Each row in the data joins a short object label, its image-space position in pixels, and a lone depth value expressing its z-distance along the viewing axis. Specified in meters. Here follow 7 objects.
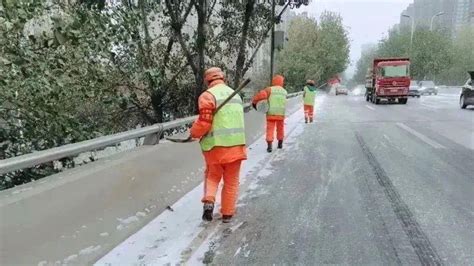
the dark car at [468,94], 24.14
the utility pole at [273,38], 18.14
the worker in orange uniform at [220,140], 5.18
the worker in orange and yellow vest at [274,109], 10.86
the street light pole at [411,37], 63.49
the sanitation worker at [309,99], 17.47
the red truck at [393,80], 31.16
